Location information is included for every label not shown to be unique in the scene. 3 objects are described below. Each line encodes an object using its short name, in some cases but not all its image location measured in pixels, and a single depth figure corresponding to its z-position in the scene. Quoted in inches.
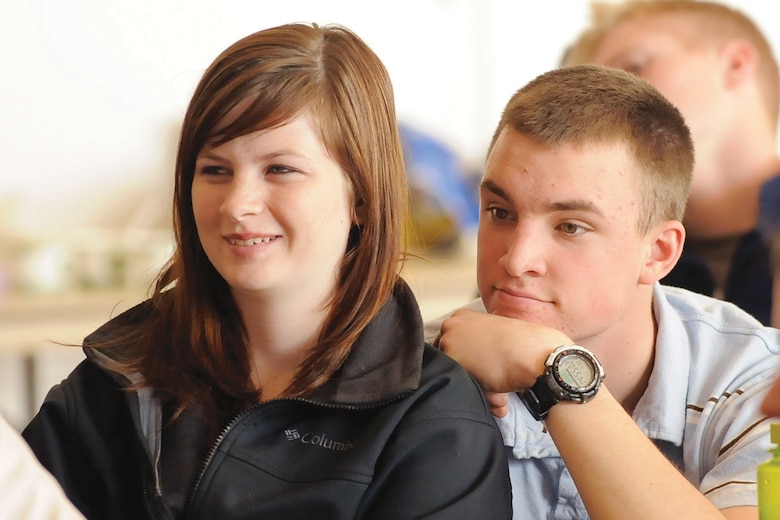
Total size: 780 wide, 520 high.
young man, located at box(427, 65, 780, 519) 131.5
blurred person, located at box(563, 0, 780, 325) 151.4
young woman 129.4
